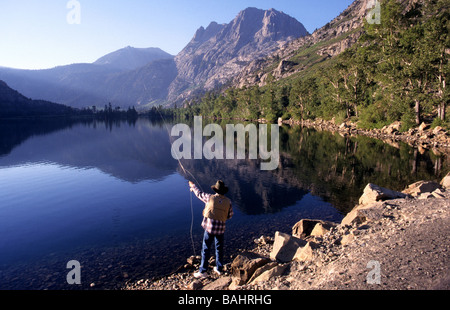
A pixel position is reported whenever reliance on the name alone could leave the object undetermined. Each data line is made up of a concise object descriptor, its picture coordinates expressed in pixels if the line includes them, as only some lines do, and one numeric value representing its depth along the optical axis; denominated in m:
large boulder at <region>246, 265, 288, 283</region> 9.03
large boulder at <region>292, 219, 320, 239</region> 14.68
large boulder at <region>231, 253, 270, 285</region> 9.64
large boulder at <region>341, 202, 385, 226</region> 13.15
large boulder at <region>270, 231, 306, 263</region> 11.15
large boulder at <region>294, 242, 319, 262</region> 10.05
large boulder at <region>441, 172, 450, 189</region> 19.34
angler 10.12
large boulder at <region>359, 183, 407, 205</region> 16.45
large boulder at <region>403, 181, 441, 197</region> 17.70
